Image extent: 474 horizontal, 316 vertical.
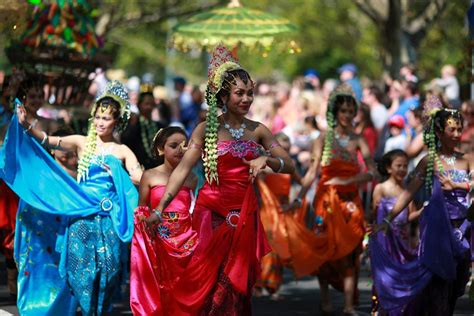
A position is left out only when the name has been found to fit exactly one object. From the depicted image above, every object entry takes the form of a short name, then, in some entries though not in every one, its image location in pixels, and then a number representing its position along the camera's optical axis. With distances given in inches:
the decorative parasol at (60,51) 519.8
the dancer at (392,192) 410.0
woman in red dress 331.3
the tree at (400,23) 759.7
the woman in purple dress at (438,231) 366.6
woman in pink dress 354.3
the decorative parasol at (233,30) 532.1
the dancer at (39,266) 387.9
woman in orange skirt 440.1
